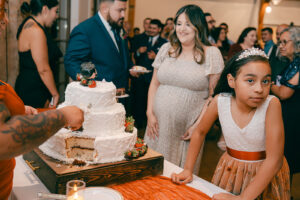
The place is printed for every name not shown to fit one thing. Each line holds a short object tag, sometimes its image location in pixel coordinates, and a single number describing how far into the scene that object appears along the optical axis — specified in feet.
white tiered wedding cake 5.48
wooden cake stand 4.99
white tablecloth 5.08
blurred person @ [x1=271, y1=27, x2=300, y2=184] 10.07
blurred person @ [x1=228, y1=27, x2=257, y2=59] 18.97
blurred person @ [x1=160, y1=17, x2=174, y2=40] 25.32
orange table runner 5.28
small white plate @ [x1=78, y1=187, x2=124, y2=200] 4.21
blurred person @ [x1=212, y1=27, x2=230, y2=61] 22.74
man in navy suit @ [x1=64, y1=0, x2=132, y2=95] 9.30
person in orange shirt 3.08
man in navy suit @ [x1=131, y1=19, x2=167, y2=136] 19.79
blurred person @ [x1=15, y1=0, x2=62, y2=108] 9.87
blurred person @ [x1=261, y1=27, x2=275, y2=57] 25.77
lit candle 3.23
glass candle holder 3.26
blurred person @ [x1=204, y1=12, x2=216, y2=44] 21.27
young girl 5.41
